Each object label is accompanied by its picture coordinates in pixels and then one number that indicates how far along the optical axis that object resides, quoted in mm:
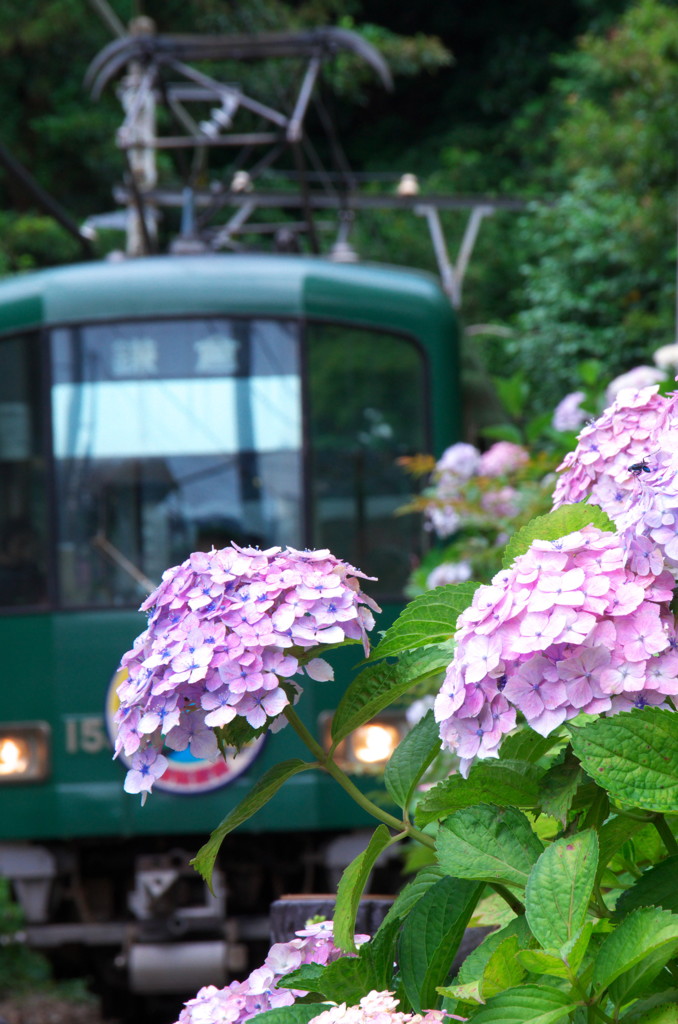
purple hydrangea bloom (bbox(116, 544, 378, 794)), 1999
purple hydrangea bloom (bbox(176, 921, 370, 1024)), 2134
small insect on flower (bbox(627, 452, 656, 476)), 2111
